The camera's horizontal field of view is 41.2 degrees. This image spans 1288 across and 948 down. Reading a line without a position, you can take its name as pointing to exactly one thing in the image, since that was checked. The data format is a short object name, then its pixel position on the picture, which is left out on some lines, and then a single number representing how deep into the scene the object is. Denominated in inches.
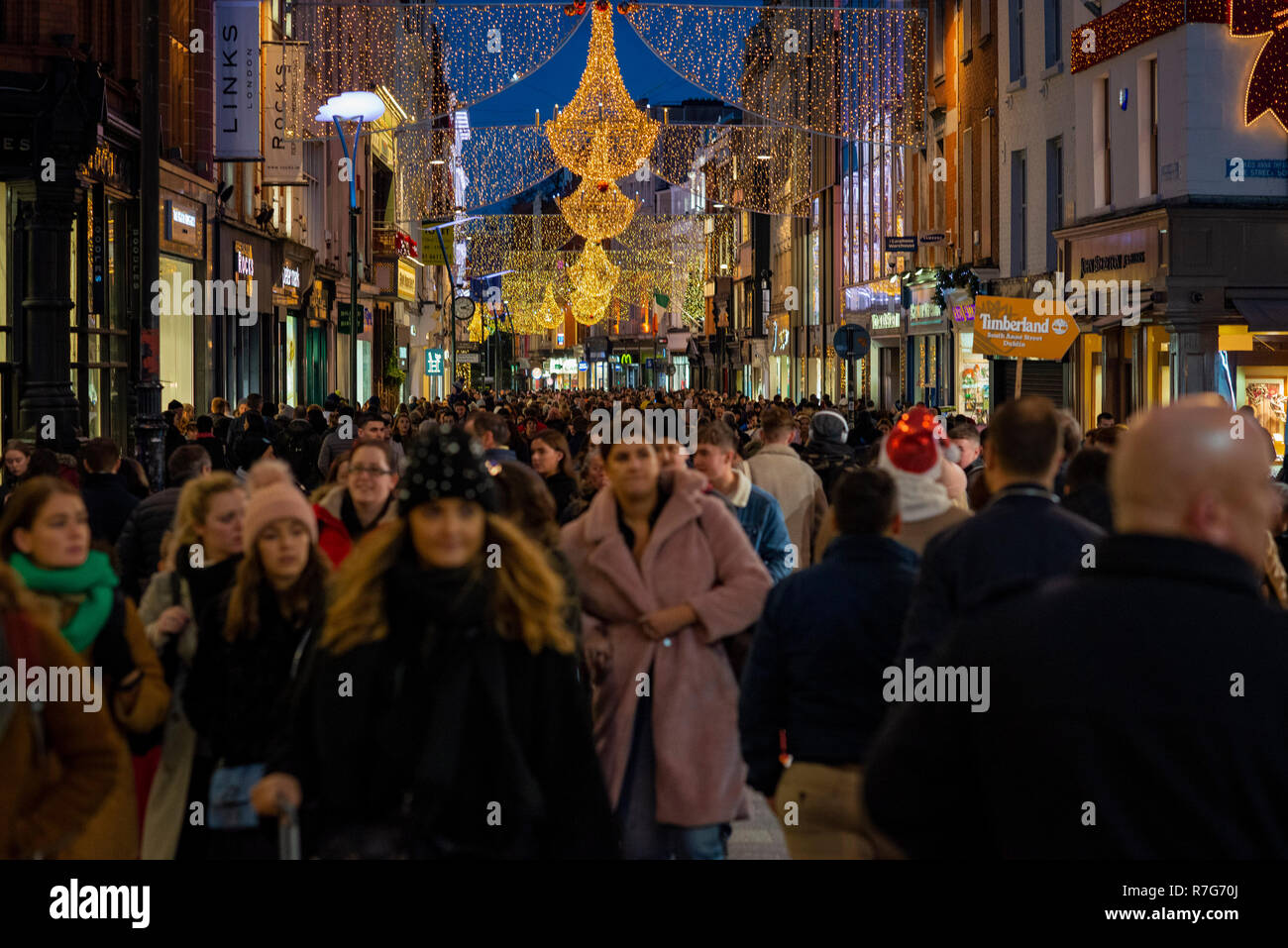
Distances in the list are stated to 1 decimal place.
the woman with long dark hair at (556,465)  458.3
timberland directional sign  676.1
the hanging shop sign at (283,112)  1219.2
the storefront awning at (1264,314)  933.8
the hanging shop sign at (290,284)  1589.6
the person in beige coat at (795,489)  442.9
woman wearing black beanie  169.2
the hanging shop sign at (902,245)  1587.1
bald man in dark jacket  110.0
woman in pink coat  251.8
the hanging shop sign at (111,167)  917.2
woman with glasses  313.9
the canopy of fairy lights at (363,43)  1072.8
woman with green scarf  214.8
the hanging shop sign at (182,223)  1119.0
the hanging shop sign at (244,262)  1368.1
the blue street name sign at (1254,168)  963.3
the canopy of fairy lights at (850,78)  1251.2
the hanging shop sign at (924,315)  1636.9
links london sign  1159.0
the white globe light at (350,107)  1226.6
